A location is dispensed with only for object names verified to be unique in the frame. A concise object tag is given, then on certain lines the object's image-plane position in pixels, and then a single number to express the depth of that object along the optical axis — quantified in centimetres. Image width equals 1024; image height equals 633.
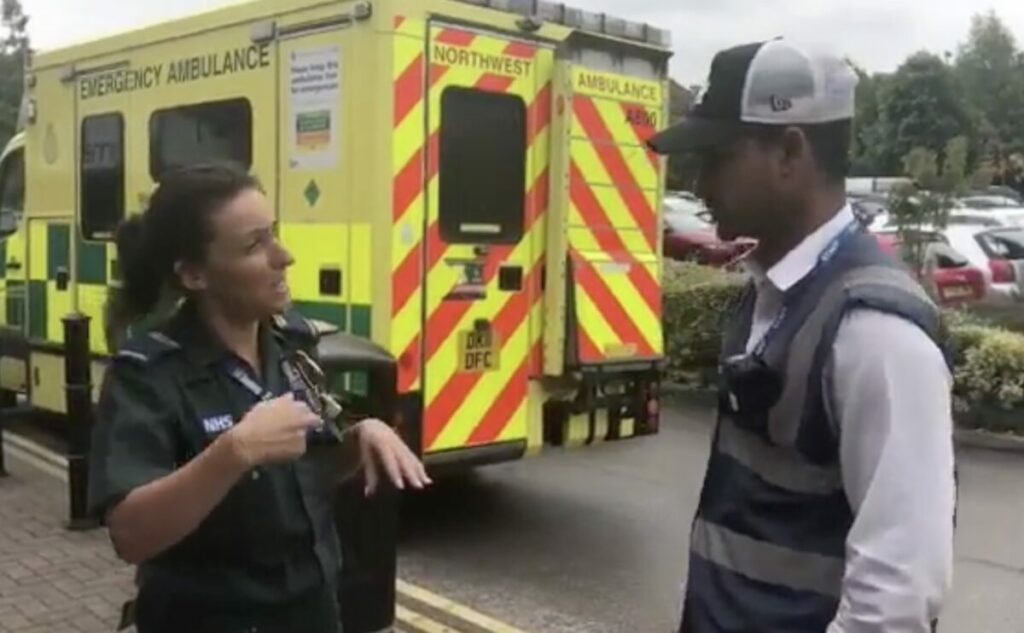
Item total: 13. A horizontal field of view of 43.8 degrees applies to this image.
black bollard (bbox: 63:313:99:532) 698
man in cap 171
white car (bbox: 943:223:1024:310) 1519
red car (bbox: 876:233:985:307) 1487
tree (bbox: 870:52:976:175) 5325
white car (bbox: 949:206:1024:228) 1803
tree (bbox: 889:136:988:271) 1441
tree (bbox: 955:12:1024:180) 5847
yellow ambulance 651
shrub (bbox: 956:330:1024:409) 981
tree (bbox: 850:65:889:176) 5419
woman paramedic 207
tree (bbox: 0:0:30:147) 5434
